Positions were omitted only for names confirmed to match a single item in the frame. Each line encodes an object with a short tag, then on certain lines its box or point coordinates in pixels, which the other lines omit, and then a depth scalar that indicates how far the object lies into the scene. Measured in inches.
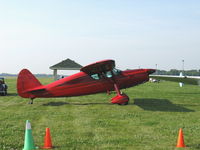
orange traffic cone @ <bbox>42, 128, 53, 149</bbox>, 226.8
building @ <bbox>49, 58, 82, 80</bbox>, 1638.8
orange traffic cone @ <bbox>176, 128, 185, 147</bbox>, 226.5
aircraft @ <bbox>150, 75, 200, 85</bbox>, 735.7
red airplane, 557.3
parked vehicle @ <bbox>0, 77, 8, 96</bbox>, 792.9
